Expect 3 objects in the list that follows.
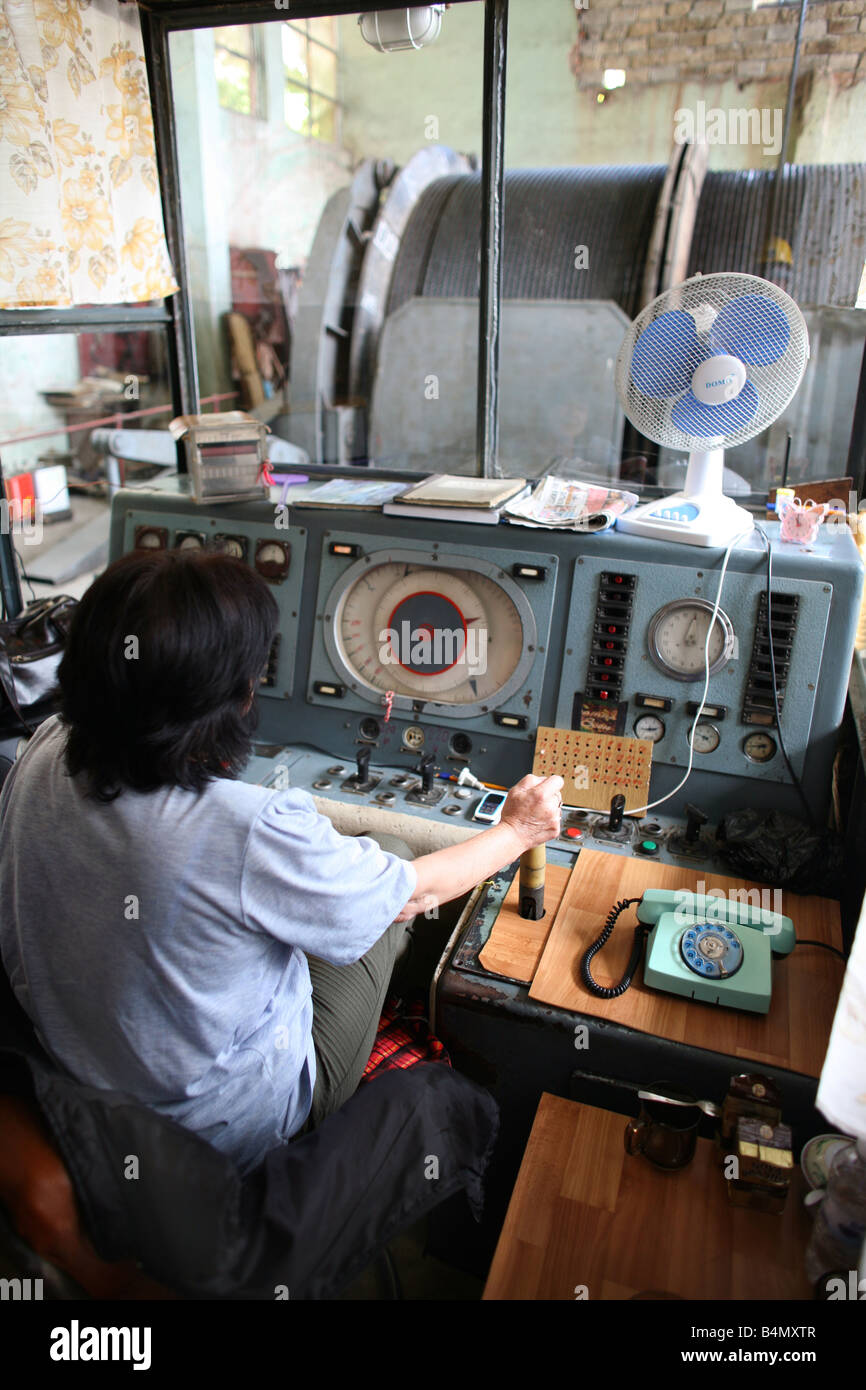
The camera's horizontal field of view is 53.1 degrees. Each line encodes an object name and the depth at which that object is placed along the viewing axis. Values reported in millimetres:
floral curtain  2236
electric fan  1839
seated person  1148
